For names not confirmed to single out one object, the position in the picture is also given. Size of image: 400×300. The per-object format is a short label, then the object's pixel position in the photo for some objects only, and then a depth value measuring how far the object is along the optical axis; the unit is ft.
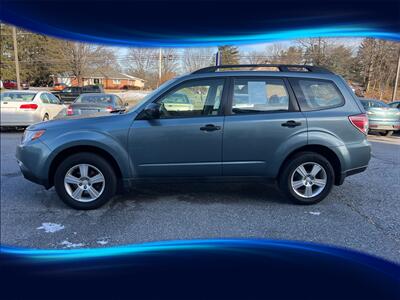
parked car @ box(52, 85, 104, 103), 84.84
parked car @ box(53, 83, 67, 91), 135.13
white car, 34.99
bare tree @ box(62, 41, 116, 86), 112.16
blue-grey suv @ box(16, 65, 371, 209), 12.93
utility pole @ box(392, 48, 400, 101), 73.36
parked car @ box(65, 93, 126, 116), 31.73
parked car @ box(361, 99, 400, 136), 37.14
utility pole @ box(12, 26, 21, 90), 77.57
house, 139.13
